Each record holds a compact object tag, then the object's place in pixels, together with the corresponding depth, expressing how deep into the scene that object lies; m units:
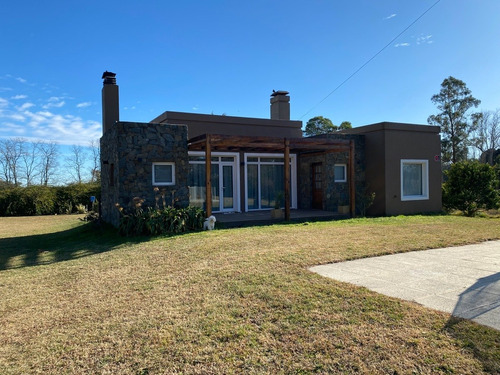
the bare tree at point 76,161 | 28.89
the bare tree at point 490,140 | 30.23
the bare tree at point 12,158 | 25.98
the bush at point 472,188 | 14.77
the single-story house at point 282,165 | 11.07
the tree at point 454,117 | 27.91
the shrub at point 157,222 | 9.66
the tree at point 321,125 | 35.03
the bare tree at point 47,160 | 27.52
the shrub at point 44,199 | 19.97
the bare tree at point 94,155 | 28.51
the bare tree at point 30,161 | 26.88
